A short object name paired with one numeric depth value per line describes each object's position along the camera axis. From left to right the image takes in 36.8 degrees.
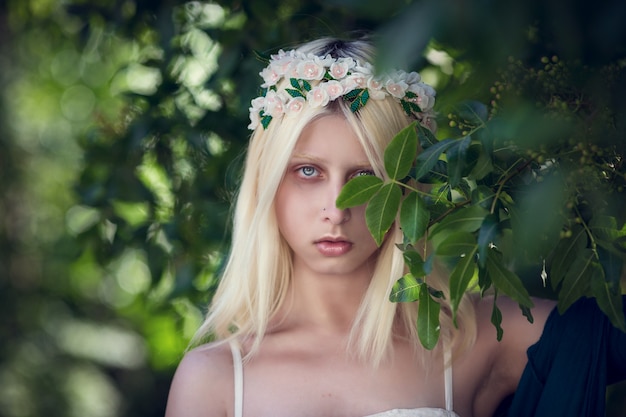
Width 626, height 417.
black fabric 2.31
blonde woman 2.45
